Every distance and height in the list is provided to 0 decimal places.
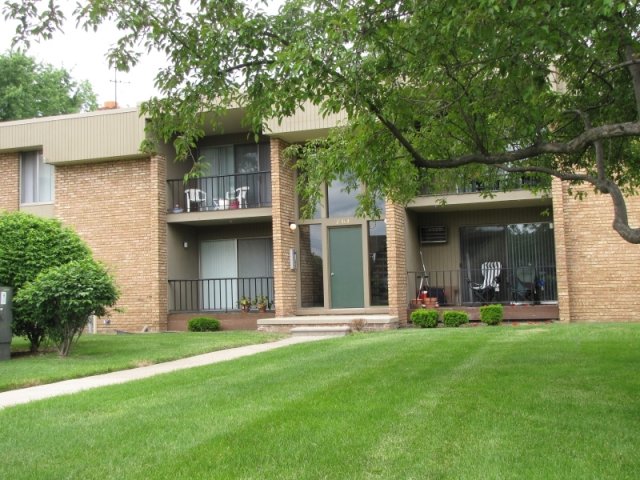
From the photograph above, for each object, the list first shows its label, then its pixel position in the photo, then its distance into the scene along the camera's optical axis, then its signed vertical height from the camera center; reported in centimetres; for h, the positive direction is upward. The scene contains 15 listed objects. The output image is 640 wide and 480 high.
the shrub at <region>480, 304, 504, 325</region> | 1584 -60
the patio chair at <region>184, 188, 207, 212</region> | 1883 +267
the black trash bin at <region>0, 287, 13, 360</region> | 1130 -28
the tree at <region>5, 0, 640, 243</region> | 602 +212
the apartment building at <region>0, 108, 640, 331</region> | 1658 +146
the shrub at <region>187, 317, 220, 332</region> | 1770 -72
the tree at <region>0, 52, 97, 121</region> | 3575 +1128
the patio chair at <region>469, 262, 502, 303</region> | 1707 +9
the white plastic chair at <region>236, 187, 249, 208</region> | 1864 +260
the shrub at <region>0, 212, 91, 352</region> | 1198 +84
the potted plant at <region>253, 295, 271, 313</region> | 1806 -23
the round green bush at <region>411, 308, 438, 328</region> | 1620 -66
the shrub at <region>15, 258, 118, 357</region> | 1108 +3
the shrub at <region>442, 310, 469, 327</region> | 1600 -67
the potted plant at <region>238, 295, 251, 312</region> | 1819 -25
